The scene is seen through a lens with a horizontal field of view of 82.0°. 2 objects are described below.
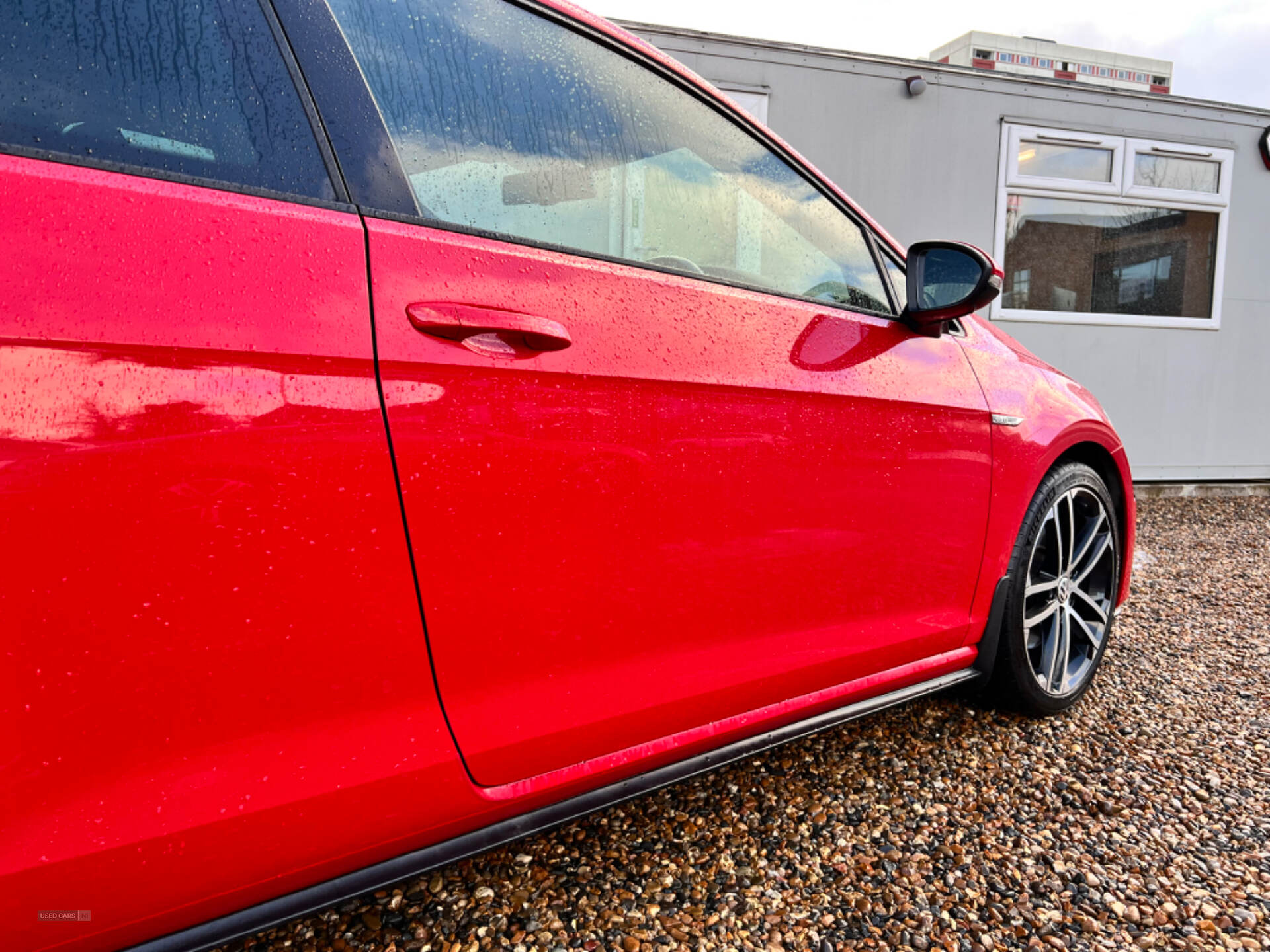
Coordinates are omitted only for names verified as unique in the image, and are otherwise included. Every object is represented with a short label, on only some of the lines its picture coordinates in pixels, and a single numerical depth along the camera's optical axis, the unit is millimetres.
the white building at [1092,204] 5598
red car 794
